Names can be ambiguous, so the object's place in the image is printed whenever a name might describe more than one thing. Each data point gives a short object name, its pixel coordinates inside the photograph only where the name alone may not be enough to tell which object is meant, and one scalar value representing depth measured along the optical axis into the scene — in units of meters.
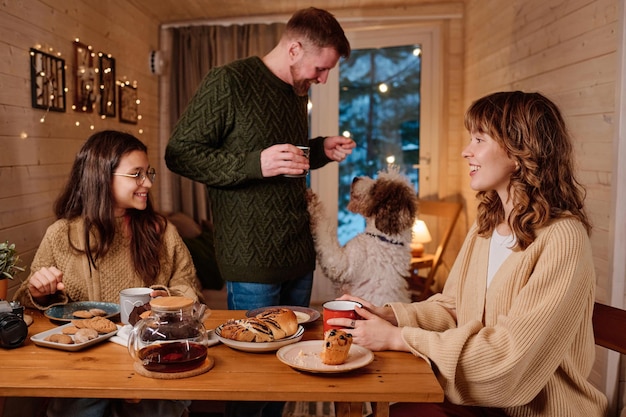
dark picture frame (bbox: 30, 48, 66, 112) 3.11
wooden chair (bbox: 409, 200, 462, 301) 4.52
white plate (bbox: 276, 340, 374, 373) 1.32
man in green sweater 2.12
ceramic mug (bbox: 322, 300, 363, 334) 1.50
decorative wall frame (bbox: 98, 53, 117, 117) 4.05
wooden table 1.24
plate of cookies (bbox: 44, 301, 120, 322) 1.68
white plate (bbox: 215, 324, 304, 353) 1.44
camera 1.46
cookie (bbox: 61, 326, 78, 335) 1.54
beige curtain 5.19
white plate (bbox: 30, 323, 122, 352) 1.45
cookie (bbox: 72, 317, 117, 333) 1.55
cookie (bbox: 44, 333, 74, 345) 1.46
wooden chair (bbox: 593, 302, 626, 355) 1.59
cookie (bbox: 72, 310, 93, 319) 1.67
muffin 1.34
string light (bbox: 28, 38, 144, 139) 3.22
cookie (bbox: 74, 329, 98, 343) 1.47
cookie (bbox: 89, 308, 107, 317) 1.69
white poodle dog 2.82
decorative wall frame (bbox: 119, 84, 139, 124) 4.46
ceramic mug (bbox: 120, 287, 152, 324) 1.64
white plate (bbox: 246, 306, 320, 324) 1.68
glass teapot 1.32
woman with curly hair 1.39
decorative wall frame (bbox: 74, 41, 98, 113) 3.65
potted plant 1.71
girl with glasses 1.99
